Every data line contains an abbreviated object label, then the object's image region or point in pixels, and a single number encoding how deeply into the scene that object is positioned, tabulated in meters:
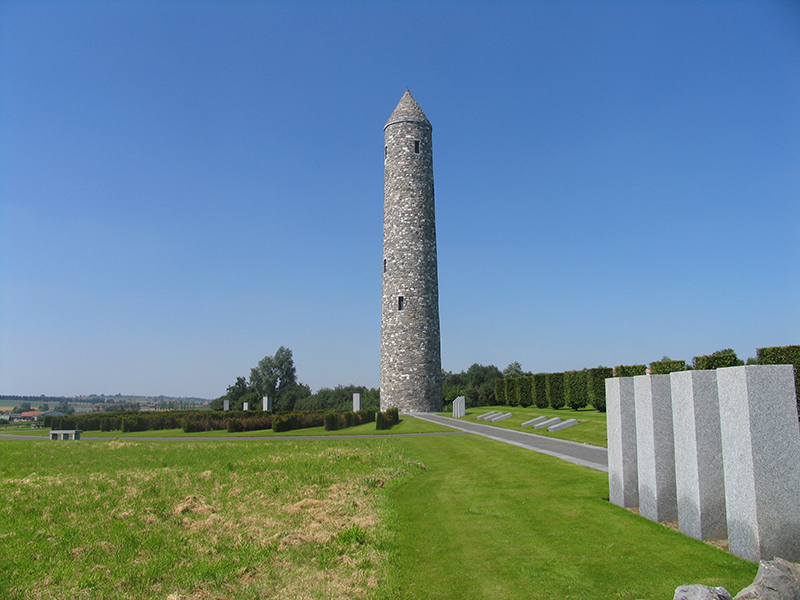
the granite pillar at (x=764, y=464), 5.42
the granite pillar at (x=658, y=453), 7.17
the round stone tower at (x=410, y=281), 33.81
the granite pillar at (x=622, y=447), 8.00
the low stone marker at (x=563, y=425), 19.50
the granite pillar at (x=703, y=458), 6.22
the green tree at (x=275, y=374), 54.00
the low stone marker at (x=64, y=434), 23.94
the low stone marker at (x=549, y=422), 20.78
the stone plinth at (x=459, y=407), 30.64
